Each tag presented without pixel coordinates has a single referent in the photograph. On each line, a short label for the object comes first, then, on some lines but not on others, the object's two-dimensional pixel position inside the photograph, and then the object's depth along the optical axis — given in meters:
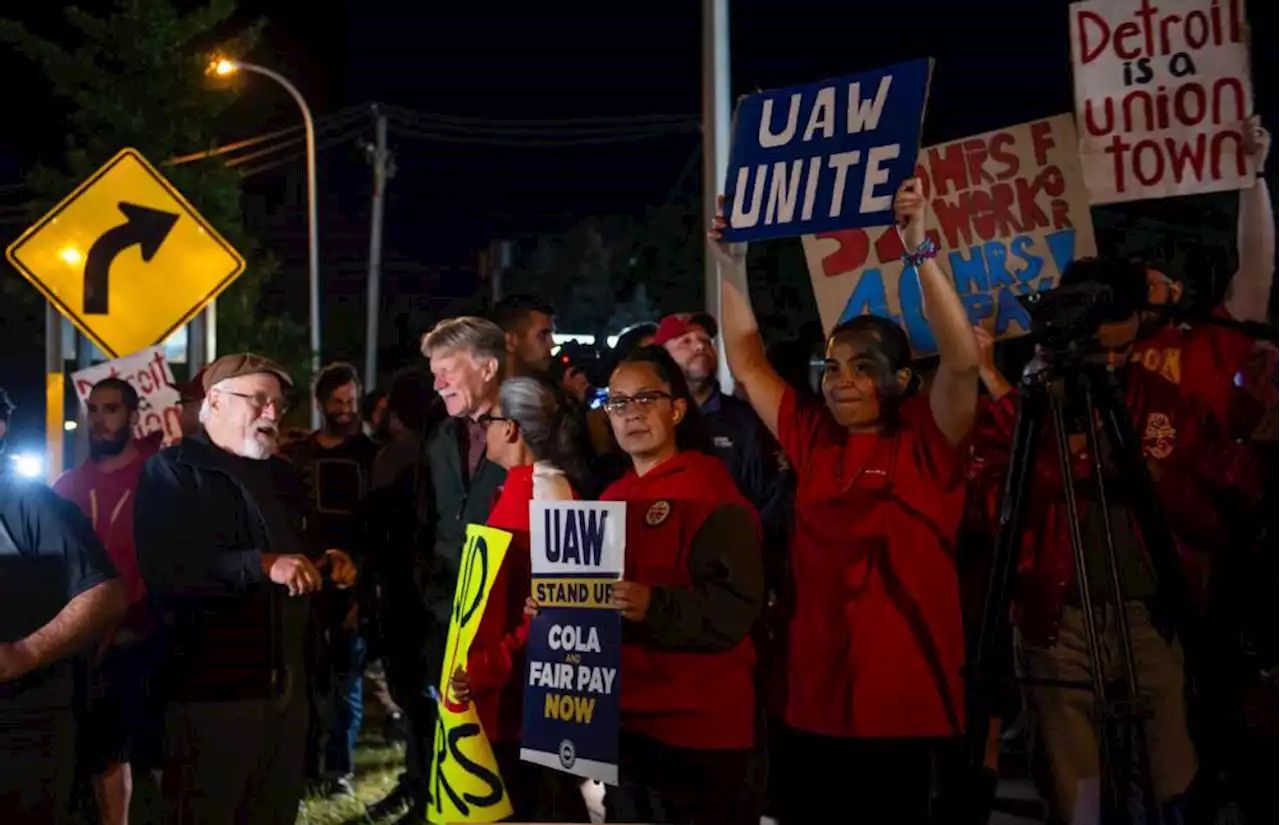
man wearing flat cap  6.66
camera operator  5.89
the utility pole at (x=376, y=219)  36.78
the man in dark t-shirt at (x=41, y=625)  5.70
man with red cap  7.27
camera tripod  4.75
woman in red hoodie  5.71
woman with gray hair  6.21
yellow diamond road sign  10.47
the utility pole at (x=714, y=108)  9.94
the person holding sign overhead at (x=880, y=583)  5.68
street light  33.66
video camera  4.81
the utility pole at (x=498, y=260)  16.91
